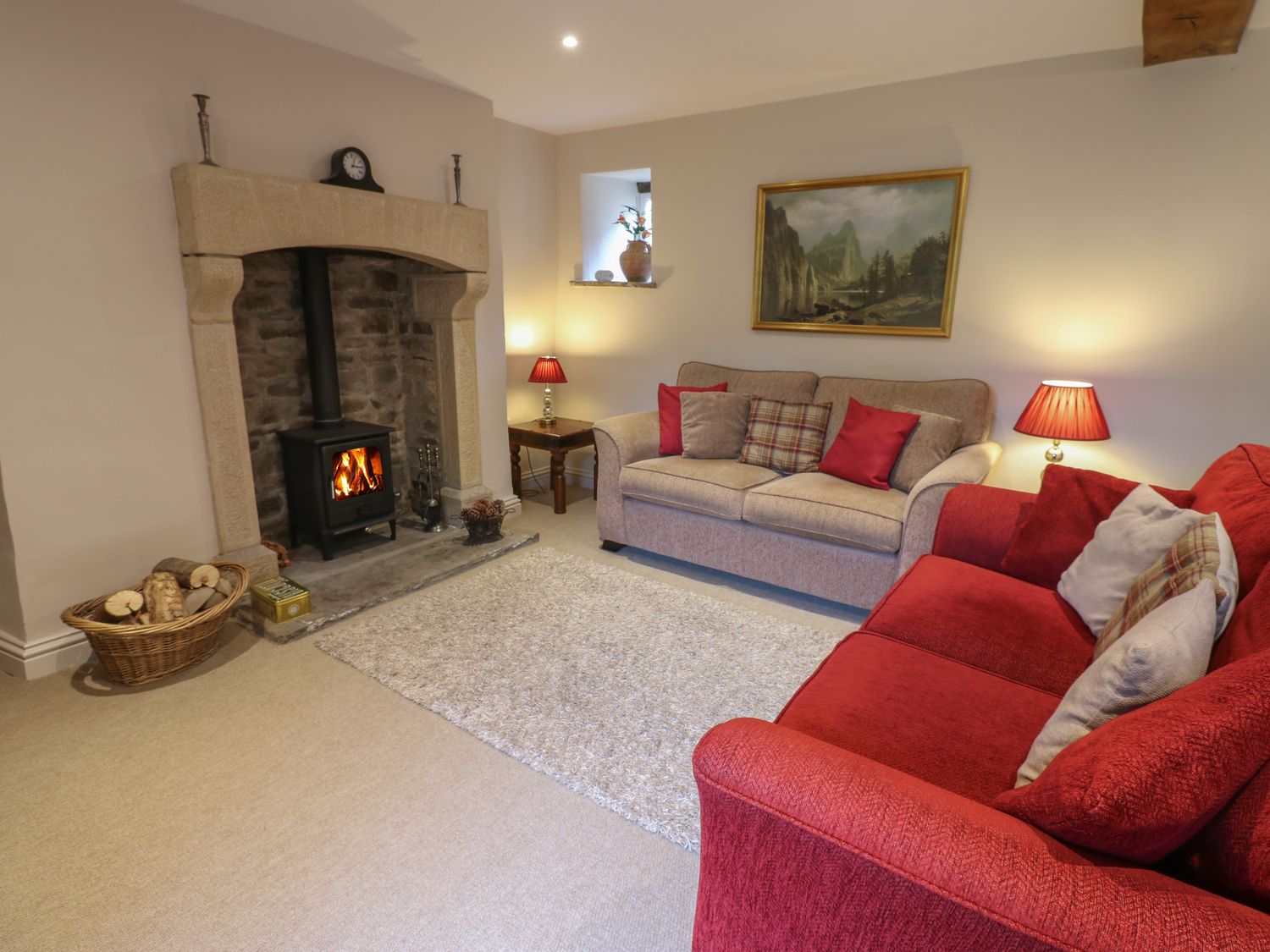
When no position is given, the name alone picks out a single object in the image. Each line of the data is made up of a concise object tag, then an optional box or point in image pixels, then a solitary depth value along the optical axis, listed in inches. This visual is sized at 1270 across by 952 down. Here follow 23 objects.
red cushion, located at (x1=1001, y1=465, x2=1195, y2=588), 89.0
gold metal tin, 116.3
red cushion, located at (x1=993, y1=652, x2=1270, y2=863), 35.6
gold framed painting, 142.4
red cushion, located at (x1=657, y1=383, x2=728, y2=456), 156.8
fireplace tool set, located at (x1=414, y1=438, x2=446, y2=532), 161.9
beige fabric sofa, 120.1
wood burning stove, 137.7
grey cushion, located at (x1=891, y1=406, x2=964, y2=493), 131.0
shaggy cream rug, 85.7
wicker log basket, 97.1
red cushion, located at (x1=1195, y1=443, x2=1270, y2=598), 62.1
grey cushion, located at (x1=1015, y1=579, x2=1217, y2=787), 43.9
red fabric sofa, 35.1
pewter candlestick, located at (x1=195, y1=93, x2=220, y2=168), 106.8
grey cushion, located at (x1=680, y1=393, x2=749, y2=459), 153.4
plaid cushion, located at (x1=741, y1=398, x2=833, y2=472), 146.9
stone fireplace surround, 109.9
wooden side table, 176.1
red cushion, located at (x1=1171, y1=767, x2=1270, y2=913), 35.2
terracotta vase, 180.7
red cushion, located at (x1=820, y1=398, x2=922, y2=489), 132.9
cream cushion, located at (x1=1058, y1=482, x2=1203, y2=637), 72.0
